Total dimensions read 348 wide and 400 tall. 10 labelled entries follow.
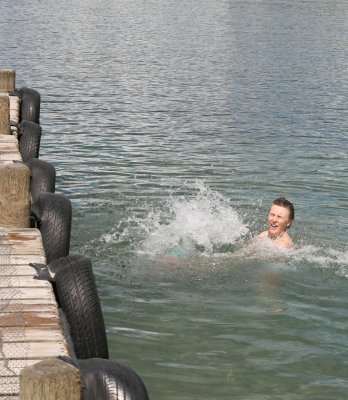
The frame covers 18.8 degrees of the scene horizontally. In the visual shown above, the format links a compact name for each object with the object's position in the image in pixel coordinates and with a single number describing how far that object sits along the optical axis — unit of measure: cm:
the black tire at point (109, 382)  696
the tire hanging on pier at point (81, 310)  905
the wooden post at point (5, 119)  1584
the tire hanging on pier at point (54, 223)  1130
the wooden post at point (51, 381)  531
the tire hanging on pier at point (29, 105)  2066
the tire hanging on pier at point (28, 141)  1712
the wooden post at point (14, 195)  1038
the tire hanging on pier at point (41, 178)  1402
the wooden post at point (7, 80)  2077
